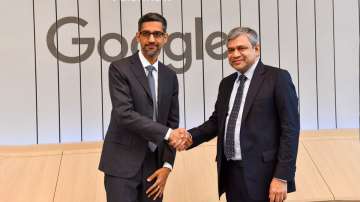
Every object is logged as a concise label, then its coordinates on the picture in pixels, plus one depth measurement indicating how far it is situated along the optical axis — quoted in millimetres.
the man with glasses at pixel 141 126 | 2467
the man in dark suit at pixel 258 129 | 2396
